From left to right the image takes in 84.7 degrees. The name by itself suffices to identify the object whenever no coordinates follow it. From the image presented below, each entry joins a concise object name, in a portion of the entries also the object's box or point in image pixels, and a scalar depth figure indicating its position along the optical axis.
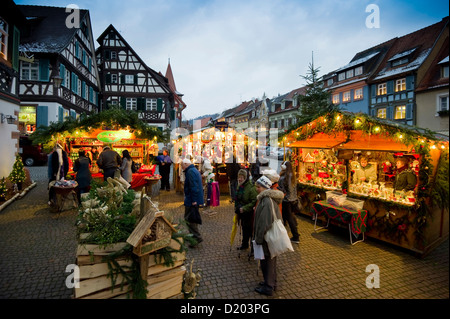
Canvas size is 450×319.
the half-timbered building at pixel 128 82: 25.59
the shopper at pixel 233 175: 8.94
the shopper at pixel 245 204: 4.56
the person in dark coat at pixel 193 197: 4.97
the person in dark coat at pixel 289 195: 5.33
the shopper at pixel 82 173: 7.25
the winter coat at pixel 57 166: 7.50
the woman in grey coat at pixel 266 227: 3.37
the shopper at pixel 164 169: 10.88
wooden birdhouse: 2.49
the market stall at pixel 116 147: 9.59
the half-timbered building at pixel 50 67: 16.86
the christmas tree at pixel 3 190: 7.58
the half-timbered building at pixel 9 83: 8.59
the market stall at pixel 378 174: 4.69
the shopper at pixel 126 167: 8.41
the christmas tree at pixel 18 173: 8.98
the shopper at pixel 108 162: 7.80
